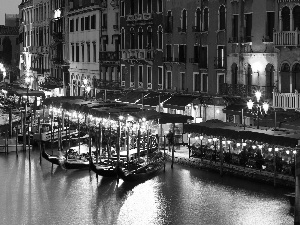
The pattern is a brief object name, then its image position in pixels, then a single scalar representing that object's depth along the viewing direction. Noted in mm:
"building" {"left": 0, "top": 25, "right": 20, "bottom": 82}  115062
